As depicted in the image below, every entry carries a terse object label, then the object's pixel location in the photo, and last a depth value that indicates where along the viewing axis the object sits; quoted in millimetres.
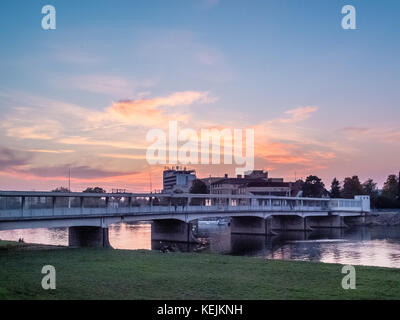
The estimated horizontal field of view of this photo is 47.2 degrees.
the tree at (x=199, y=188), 171775
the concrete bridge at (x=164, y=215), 49562
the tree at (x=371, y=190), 157125
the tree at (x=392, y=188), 157375
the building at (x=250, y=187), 171500
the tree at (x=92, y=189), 168388
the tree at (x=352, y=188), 166500
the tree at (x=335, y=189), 166375
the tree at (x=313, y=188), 173125
